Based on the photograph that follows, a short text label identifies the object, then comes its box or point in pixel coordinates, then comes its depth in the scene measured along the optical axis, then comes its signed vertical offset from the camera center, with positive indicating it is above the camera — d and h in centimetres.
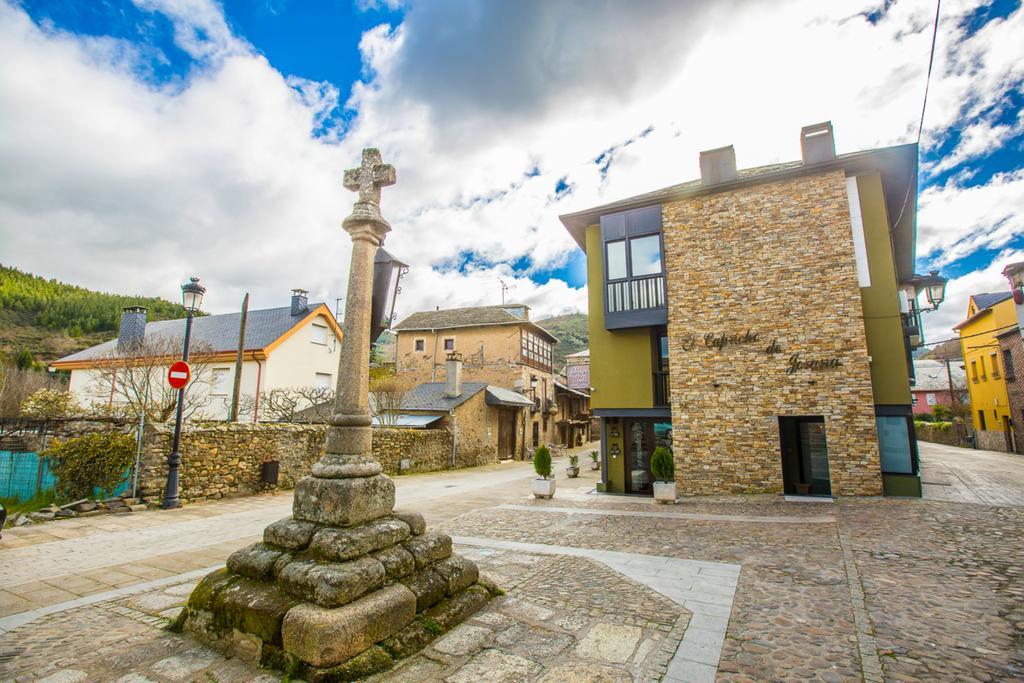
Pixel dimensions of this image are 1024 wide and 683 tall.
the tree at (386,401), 1970 +57
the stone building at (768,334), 998 +195
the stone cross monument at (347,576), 283 -116
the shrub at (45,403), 1650 +34
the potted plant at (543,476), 1109 -154
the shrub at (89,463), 820 -92
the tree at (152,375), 1378 +139
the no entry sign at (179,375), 883 +74
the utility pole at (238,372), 1506 +136
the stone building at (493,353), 2875 +406
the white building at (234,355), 1897 +264
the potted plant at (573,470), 1669 -201
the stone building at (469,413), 2056 +5
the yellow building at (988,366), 2230 +273
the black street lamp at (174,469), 879 -110
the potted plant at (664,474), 1020 -131
